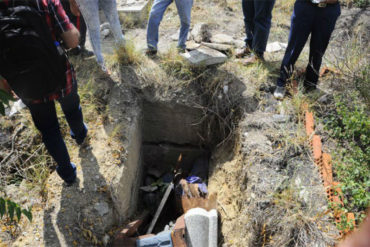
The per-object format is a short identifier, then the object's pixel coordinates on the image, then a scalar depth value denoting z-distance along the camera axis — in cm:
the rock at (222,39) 427
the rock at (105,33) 476
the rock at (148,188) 385
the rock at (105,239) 268
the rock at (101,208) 270
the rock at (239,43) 426
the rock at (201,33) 426
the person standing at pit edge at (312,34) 279
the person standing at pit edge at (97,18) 307
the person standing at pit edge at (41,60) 179
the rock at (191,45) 391
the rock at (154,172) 427
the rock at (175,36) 448
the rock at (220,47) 403
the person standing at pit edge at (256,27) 331
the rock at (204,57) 364
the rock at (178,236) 273
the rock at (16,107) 329
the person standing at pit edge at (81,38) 348
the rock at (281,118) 321
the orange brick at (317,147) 285
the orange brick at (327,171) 265
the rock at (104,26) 488
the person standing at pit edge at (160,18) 339
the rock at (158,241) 275
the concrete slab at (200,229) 283
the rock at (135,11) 492
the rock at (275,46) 419
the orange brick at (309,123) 306
